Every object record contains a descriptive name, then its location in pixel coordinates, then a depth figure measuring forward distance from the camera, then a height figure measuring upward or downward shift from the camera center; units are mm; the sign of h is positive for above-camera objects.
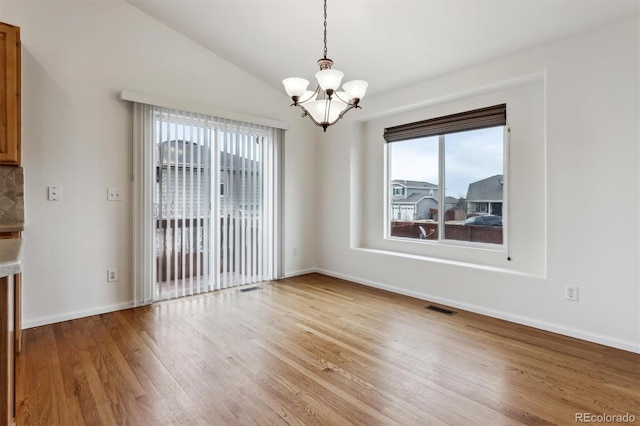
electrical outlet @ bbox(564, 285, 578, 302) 2766 -667
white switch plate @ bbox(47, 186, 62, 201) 3055 +167
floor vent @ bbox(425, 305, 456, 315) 3364 -1012
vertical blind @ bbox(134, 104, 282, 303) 3562 +114
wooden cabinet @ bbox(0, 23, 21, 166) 2471 +909
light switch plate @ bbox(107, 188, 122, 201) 3385 +178
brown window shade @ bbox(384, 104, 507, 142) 3422 +1021
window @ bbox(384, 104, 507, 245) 3535 +438
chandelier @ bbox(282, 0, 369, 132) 2338 +887
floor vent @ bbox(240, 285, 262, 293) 4164 -979
